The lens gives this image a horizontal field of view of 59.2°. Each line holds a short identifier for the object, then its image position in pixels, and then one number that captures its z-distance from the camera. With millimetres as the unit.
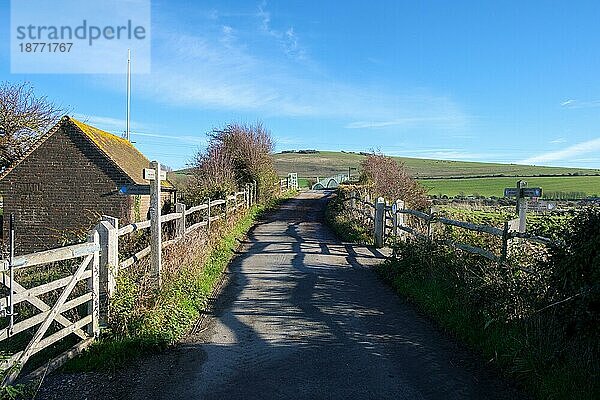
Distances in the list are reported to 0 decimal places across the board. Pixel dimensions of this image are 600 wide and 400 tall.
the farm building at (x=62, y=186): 20047
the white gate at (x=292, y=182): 53400
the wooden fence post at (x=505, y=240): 7584
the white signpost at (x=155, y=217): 8445
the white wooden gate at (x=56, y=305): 4680
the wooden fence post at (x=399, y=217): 15719
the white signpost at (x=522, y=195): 7984
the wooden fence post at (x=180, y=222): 11625
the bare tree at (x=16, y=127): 25828
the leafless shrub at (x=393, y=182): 23636
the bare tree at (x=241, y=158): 30355
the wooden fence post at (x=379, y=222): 15977
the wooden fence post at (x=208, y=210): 15770
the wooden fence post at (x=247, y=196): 27522
